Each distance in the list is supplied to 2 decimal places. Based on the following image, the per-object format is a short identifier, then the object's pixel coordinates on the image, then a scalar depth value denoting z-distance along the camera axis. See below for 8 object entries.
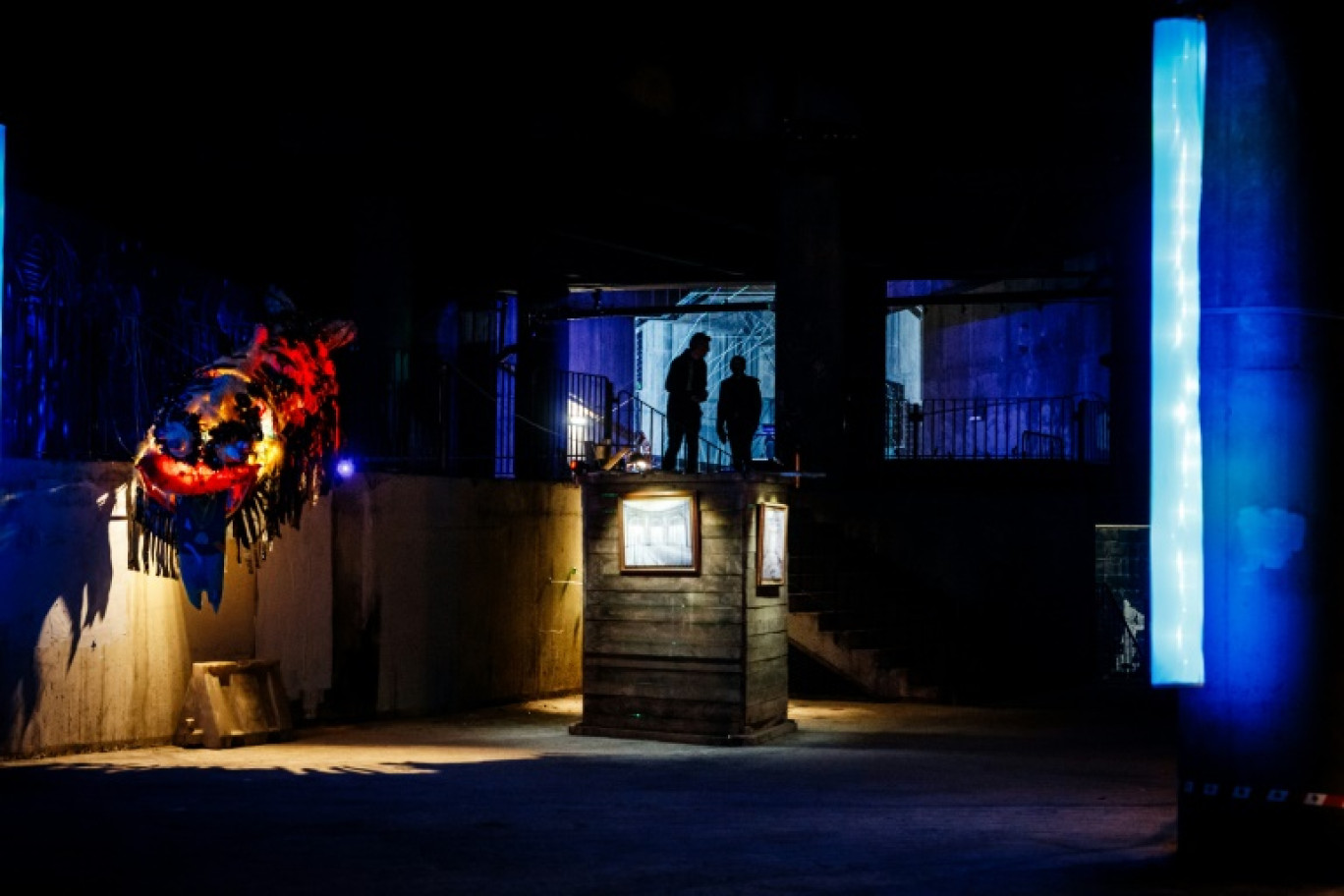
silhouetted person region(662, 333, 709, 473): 20.08
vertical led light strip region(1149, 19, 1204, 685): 8.50
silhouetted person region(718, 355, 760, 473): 20.11
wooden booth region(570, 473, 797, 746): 15.08
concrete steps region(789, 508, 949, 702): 19.34
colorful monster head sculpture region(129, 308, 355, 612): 13.75
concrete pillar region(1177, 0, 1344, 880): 8.56
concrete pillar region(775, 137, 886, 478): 23.03
